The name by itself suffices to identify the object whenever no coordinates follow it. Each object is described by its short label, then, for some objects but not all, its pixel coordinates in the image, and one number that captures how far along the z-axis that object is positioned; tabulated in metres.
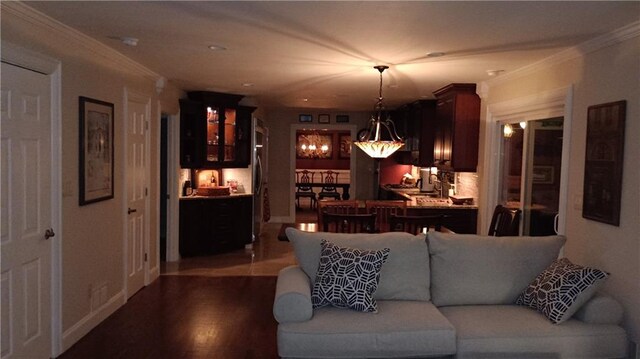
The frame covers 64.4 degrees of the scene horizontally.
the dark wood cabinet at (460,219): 6.11
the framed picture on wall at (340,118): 10.53
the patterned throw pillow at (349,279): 3.24
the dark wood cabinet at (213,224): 6.97
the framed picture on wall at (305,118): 10.52
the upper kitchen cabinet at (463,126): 6.17
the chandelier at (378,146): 5.33
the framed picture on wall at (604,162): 3.38
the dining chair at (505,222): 4.76
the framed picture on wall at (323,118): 10.50
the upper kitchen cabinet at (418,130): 7.76
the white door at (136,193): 5.07
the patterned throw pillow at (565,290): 3.11
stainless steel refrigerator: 8.16
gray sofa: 2.99
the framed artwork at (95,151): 3.96
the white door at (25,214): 3.02
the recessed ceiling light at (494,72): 5.12
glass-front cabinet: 7.07
